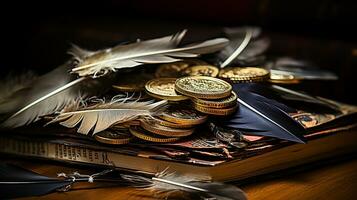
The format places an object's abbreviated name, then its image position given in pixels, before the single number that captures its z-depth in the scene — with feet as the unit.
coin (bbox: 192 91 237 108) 2.42
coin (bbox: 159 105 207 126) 2.38
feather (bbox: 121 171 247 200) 2.22
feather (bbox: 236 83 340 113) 2.75
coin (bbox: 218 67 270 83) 2.77
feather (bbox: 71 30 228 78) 2.77
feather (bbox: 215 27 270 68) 3.04
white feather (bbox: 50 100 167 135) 2.41
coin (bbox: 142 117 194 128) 2.39
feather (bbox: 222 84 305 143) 2.38
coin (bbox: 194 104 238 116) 2.43
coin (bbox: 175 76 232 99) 2.43
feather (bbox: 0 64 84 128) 2.59
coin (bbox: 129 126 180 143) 2.38
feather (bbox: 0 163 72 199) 2.22
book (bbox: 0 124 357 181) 2.33
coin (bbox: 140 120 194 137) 2.37
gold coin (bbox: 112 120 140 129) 2.45
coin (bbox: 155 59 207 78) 2.89
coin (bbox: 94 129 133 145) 2.41
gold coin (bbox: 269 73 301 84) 2.87
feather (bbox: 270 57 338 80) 2.98
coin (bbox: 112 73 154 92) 2.68
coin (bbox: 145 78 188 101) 2.49
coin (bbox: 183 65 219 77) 2.85
